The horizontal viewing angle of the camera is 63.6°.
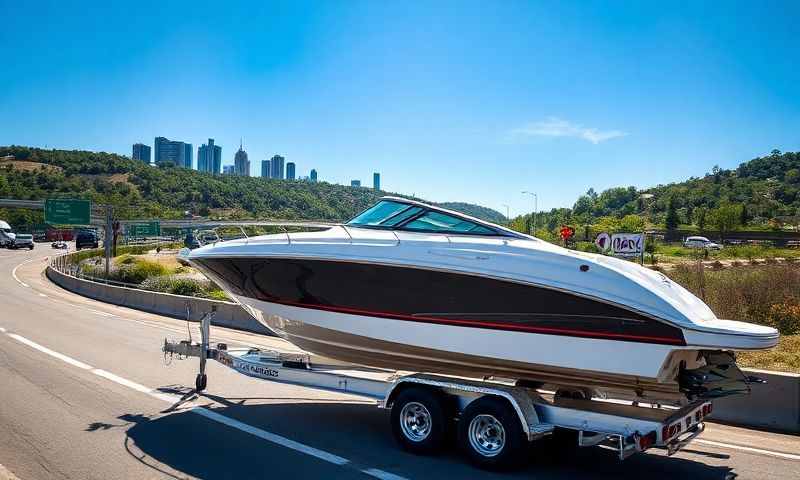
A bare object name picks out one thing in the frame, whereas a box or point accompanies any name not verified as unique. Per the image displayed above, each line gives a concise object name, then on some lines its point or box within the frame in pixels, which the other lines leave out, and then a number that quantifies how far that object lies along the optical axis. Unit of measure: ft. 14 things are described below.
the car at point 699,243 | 206.33
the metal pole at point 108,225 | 109.81
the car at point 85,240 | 215.31
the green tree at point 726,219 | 260.21
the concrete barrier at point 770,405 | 27.96
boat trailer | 20.11
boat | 20.44
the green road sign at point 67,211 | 168.45
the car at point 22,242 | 224.74
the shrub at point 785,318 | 48.08
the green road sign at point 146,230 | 178.57
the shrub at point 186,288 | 94.68
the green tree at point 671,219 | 329.11
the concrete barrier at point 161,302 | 63.93
